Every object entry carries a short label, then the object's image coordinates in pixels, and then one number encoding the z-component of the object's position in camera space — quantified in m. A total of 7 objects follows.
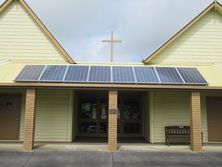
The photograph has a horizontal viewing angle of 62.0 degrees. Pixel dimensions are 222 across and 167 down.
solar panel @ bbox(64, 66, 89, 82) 8.21
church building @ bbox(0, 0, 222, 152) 8.15
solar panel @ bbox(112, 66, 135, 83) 8.25
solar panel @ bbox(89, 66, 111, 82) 8.27
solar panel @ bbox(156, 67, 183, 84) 8.28
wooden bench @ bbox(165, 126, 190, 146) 9.24
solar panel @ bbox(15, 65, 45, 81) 8.23
